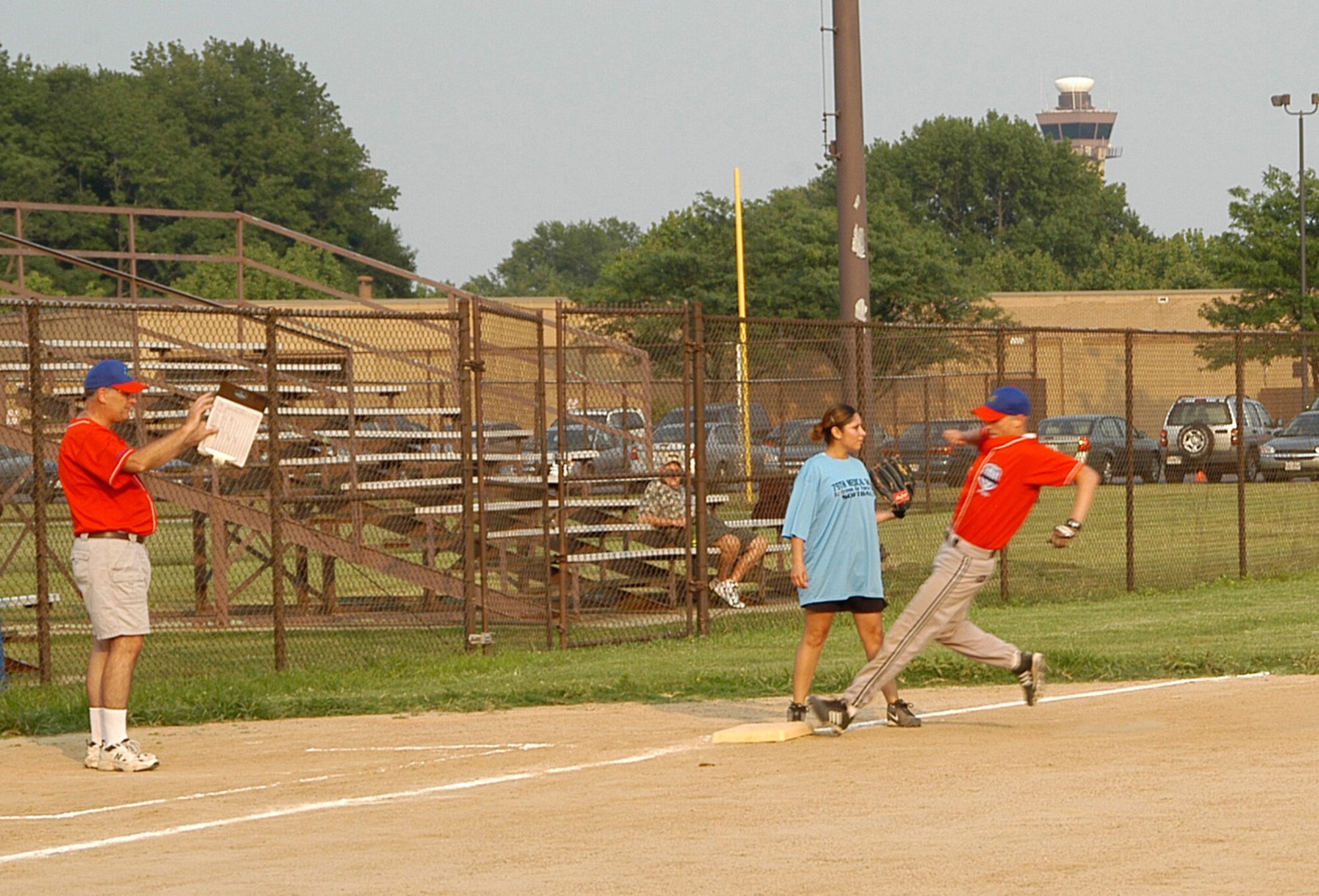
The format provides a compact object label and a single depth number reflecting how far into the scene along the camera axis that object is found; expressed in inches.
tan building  1631.4
